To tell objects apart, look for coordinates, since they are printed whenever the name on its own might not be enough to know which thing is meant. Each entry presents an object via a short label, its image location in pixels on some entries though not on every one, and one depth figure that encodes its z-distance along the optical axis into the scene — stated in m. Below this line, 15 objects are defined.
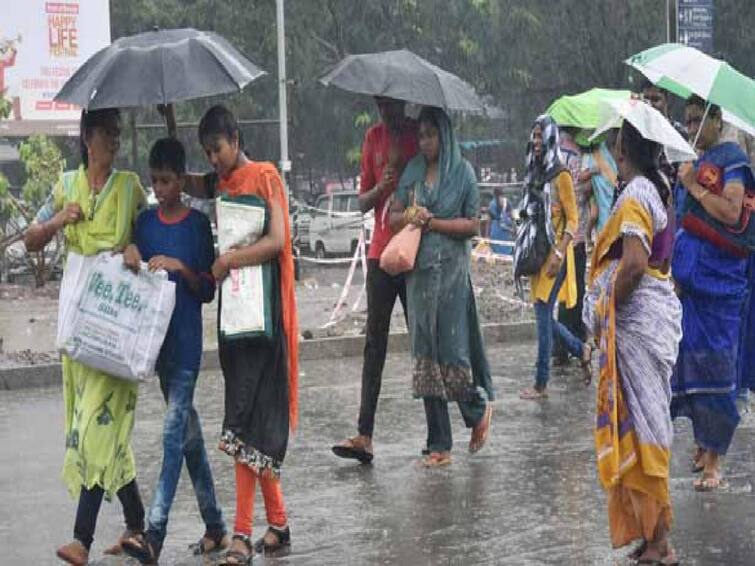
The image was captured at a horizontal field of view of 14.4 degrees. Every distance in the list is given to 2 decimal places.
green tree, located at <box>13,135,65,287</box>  40.55
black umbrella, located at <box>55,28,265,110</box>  11.92
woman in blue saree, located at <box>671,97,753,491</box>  14.19
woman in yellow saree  11.72
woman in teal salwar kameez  15.56
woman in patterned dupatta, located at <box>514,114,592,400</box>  19.63
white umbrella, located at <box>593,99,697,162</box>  11.83
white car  58.53
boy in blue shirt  12.30
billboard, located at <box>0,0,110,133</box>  48.18
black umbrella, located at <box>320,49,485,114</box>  15.20
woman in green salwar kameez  12.28
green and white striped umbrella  13.50
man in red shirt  16.04
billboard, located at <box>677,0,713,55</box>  30.03
